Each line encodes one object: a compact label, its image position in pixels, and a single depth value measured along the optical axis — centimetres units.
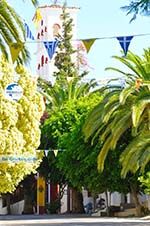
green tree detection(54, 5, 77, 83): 6775
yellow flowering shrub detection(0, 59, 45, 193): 3562
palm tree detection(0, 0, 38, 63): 1931
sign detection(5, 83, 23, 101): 3678
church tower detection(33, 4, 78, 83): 8194
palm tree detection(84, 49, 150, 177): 3244
